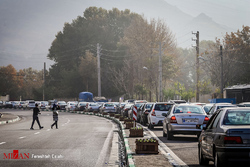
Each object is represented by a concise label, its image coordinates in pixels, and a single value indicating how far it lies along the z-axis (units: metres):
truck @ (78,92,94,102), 98.12
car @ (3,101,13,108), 112.03
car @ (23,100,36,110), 98.08
